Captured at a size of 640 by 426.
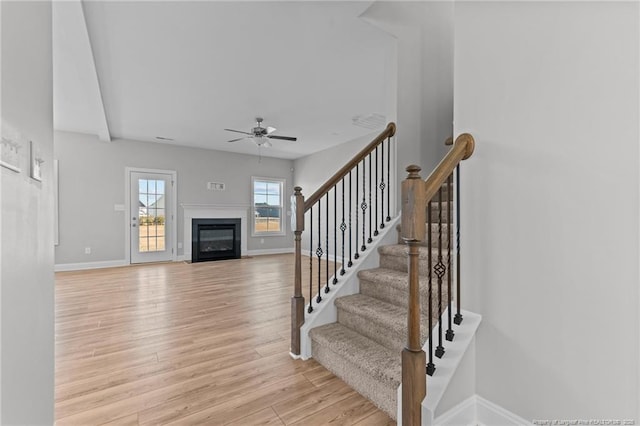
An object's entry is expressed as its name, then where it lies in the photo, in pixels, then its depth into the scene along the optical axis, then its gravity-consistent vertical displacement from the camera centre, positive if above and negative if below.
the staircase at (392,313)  1.31 -0.63
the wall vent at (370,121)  4.85 +1.50
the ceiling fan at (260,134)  4.77 +1.23
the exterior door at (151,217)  6.27 -0.16
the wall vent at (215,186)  7.13 +0.57
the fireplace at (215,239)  6.84 -0.67
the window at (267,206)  7.77 +0.12
